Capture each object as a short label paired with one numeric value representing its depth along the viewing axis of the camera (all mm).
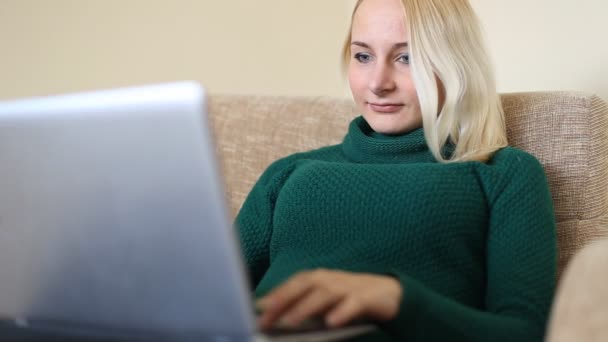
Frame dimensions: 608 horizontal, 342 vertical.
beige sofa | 787
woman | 891
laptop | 648
